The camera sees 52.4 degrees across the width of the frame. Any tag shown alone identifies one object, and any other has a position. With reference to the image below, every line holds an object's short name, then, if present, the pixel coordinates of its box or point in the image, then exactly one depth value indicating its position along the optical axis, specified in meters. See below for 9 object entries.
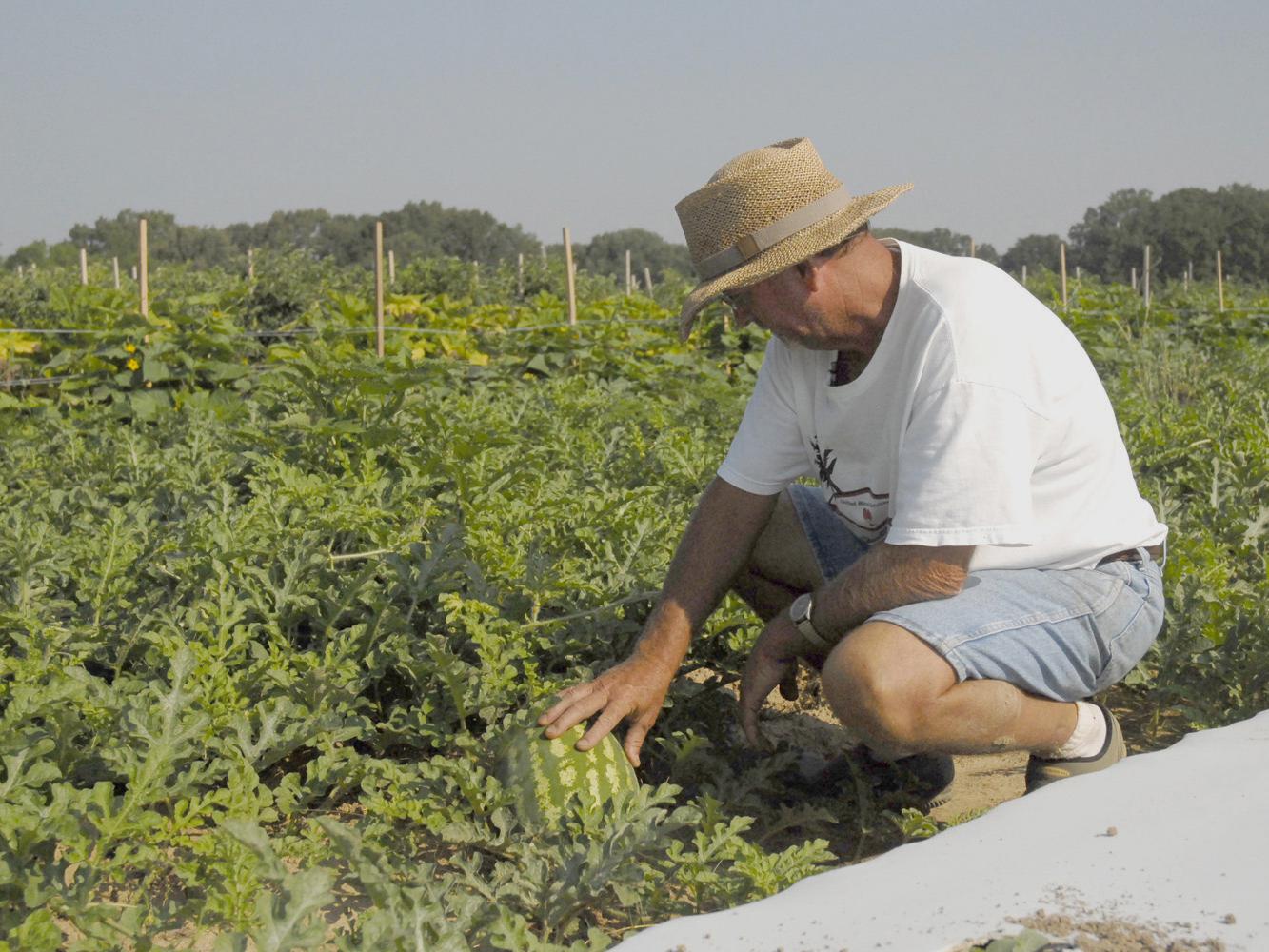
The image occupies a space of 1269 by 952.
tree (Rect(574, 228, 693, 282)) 91.38
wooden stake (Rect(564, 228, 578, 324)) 11.59
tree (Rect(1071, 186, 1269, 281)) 84.69
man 2.65
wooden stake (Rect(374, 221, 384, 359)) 9.00
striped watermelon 2.70
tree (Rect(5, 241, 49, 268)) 68.81
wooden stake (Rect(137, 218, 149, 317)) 8.86
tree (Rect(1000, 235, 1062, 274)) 85.41
